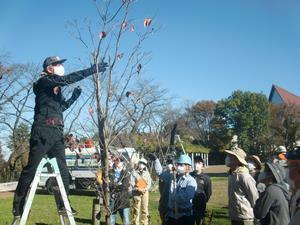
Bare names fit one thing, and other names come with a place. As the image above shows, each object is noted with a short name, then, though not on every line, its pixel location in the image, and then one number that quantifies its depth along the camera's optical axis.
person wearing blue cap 6.27
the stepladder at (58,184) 4.49
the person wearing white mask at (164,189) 6.55
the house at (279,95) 73.62
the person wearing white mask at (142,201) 9.48
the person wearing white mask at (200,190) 8.02
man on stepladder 4.71
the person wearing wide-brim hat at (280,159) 8.22
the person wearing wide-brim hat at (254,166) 9.27
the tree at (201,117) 69.98
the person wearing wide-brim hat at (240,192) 6.21
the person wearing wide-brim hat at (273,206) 5.21
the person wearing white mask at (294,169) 3.54
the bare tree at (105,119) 4.16
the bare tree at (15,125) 32.06
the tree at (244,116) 55.75
